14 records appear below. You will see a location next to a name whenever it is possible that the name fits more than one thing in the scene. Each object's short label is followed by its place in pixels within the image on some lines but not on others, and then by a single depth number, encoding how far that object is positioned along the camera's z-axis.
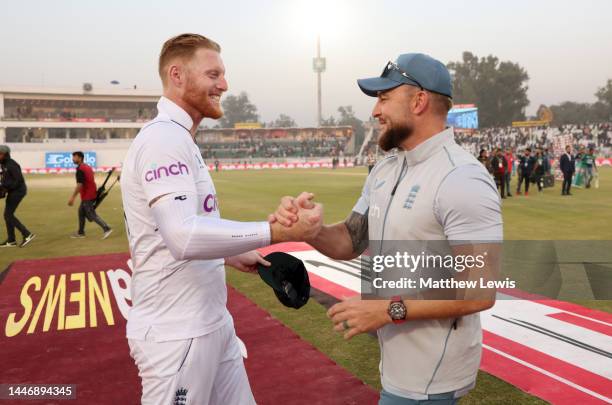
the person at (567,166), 19.81
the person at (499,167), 18.69
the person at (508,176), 20.02
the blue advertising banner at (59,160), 57.34
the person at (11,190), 11.45
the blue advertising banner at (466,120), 36.22
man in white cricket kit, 2.13
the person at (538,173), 21.68
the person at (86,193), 12.34
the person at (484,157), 18.95
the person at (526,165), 20.39
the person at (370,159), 28.81
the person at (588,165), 22.84
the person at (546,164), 22.99
